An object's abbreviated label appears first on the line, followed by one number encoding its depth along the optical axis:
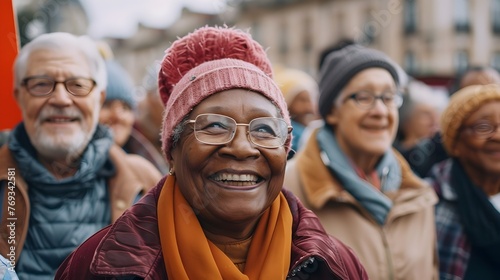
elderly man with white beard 3.18
